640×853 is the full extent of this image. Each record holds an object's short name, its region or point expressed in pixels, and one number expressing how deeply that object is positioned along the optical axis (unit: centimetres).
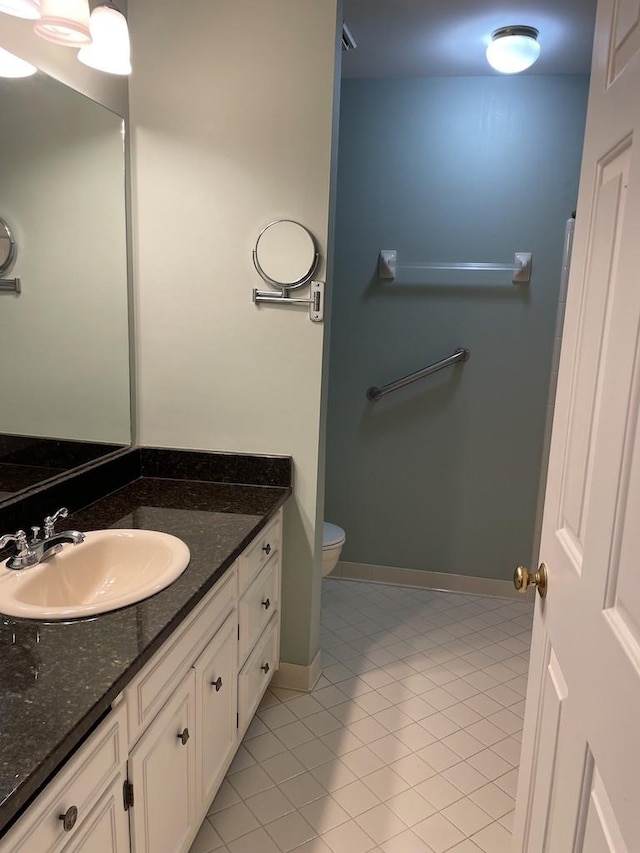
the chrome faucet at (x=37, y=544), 142
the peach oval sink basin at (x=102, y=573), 136
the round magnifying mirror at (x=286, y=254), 207
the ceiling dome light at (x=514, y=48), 234
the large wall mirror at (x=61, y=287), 165
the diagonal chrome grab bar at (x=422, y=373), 302
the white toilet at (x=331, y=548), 265
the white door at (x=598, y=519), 80
